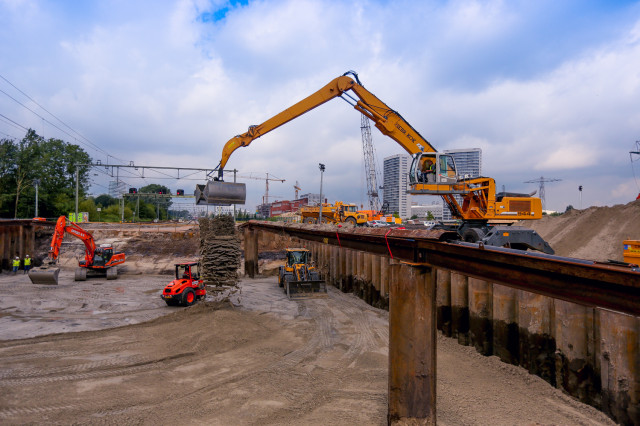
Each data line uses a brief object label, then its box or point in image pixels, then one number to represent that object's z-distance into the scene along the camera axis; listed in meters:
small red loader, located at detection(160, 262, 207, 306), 15.59
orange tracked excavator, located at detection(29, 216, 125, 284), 22.36
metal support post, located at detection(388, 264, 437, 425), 4.80
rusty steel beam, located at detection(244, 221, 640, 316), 2.88
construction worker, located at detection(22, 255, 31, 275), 26.00
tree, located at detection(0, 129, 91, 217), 47.38
